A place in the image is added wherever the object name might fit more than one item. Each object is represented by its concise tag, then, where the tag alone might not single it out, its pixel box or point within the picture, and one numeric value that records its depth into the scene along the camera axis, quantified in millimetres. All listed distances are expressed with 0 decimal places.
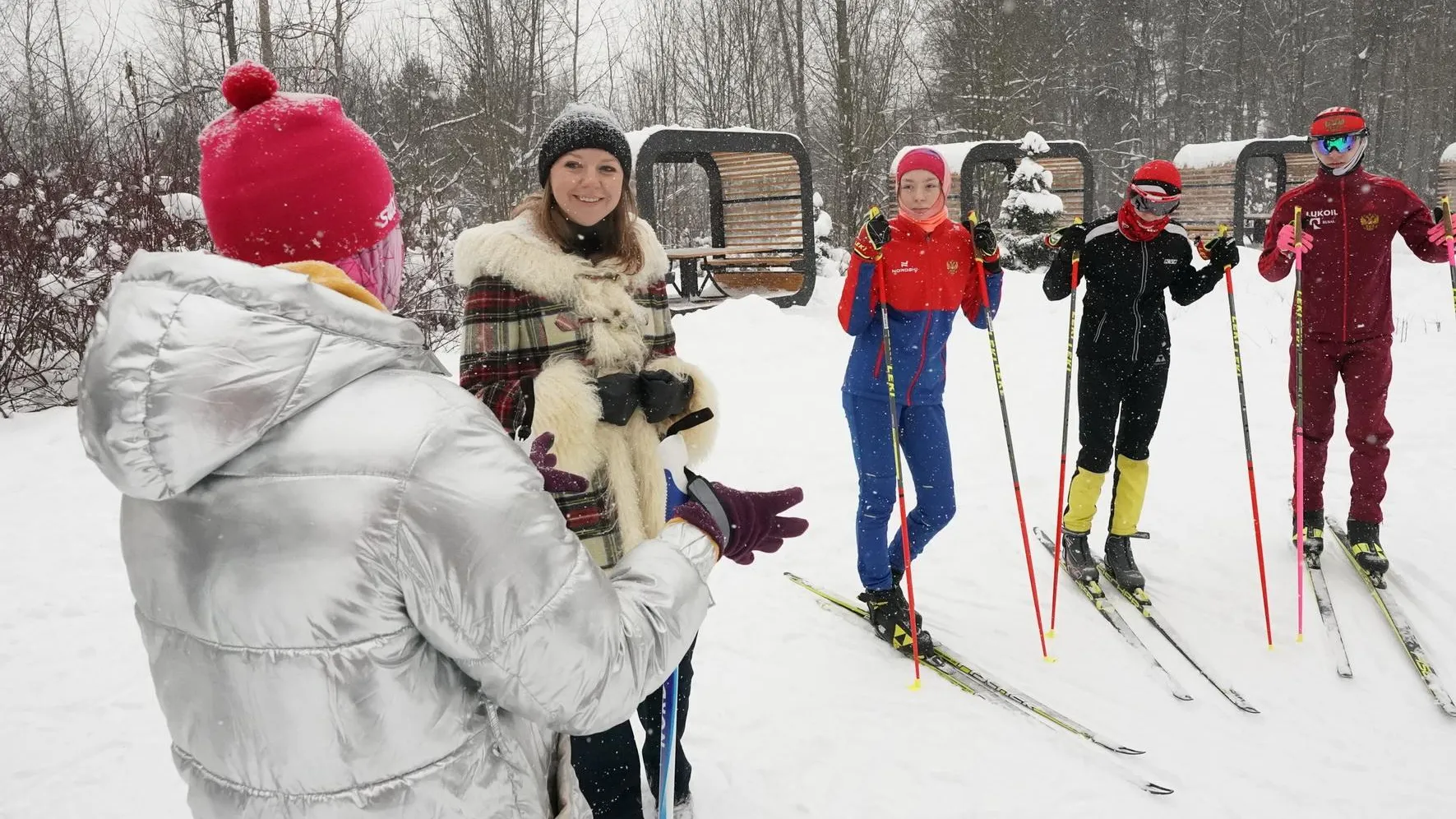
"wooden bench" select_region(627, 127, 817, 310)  10227
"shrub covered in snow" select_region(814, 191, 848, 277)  14047
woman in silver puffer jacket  859
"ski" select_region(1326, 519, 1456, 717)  3046
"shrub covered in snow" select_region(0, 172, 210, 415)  6551
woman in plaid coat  2068
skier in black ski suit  3719
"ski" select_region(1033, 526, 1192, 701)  3180
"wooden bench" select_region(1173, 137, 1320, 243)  14898
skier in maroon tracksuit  3955
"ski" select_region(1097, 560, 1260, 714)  3078
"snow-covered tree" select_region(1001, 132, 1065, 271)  13469
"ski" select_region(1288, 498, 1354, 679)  3273
